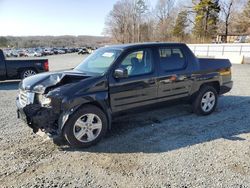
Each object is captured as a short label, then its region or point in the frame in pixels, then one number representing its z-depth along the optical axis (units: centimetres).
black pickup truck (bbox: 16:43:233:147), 409
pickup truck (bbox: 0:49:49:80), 1100
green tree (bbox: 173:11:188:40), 5784
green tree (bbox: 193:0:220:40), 5128
